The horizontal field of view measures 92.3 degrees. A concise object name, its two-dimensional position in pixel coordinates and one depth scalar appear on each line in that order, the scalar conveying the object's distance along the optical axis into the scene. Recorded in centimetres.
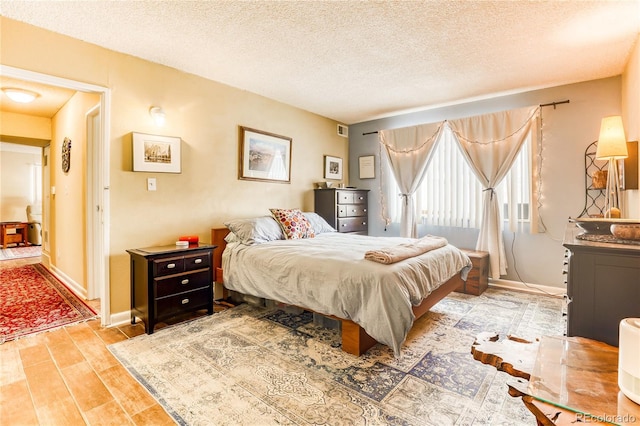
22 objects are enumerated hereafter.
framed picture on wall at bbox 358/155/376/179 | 545
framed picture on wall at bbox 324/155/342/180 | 529
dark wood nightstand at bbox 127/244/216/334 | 266
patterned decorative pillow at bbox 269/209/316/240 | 375
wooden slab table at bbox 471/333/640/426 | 63
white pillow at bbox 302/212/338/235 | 426
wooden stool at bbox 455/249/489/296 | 377
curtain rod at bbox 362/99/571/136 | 369
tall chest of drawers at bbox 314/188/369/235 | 475
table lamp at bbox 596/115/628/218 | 247
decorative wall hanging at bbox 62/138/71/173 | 405
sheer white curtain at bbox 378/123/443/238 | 470
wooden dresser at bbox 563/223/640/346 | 115
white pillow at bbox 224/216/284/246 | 335
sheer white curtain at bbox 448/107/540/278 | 393
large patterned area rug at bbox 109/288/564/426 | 165
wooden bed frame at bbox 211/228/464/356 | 225
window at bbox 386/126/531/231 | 403
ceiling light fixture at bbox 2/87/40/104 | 359
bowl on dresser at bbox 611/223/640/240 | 130
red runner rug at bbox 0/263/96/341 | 278
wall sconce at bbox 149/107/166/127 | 314
